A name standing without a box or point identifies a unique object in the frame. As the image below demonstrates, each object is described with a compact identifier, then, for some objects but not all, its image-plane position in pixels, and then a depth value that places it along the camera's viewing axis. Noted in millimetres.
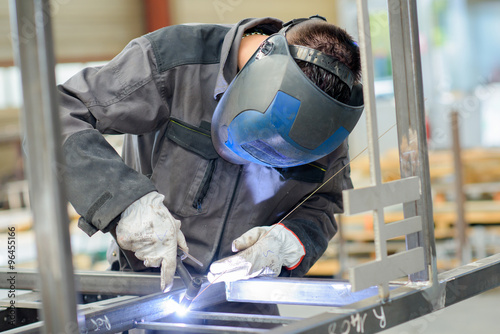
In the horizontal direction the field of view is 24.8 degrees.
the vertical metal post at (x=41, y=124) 1491
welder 2017
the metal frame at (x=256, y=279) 1494
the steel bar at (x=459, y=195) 5275
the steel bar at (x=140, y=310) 1926
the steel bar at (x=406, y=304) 1706
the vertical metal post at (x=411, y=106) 1823
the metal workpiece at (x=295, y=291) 1998
